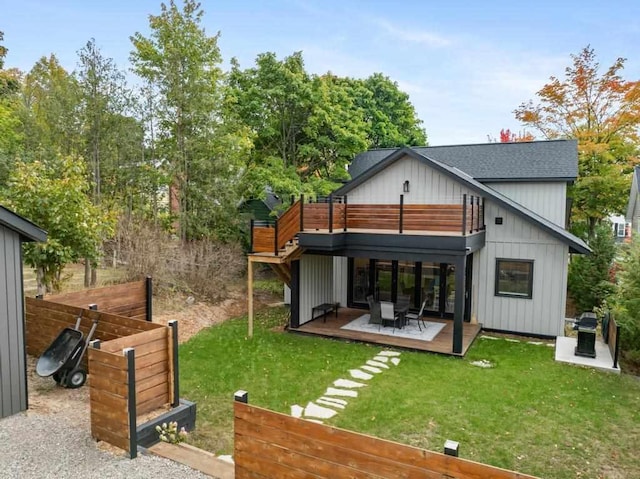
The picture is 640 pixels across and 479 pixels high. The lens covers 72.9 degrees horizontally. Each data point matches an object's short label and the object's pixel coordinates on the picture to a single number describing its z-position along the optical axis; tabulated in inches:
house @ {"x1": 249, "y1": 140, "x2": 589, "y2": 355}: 400.8
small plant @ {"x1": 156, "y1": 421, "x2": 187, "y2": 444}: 210.6
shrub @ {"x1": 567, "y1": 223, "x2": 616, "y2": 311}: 568.7
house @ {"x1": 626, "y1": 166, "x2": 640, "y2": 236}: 668.4
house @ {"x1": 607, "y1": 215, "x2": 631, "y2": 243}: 1487.5
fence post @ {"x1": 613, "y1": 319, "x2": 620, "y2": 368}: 341.4
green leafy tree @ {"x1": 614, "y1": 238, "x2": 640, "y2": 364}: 352.5
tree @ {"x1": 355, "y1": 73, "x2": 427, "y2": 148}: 1079.6
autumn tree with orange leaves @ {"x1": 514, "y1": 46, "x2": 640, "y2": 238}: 719.6
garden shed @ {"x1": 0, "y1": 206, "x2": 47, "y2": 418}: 229.8
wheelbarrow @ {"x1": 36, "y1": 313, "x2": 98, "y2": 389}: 268.3
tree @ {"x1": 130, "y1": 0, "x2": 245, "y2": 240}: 633.0
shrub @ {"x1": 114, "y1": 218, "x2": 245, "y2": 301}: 494.6
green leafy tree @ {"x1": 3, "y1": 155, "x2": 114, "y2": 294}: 401.1
